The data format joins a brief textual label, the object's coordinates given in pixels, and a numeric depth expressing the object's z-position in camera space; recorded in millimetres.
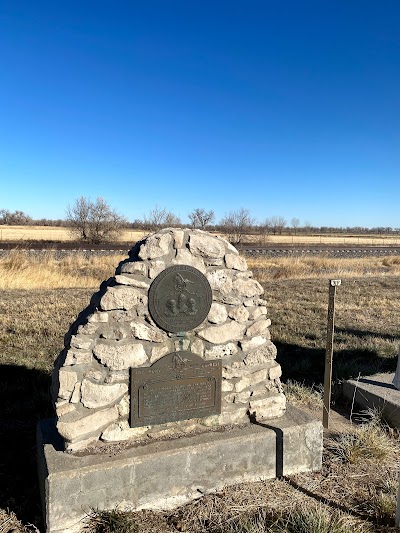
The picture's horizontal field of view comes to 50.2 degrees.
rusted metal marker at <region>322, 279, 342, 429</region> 4211
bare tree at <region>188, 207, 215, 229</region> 37688
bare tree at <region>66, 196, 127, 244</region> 35625
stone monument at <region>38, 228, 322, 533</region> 3109
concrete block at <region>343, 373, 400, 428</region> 4734
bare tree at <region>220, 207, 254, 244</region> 42375
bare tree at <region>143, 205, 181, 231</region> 38397
